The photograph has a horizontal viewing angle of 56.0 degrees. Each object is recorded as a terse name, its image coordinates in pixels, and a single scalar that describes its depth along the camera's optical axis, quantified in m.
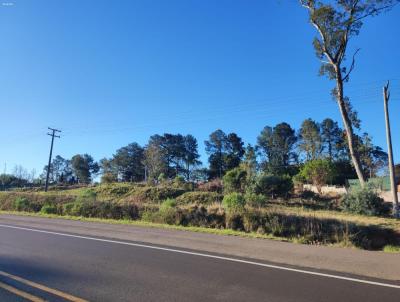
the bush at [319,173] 53.41
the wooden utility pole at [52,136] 51.43
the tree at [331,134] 88.59
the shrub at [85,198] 23.95
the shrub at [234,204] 16.38
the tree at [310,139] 80.12
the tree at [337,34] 26.56
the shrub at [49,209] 24.12
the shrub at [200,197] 33.25
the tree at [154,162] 78.38
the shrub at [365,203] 21.47
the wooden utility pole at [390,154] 22.84
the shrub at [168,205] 18.53
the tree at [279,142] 92.62
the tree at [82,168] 118.12
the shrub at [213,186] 46.19
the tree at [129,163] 109.25
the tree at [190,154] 104.81
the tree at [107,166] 110.38
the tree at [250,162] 48.09
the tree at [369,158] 57.68
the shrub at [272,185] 37.28
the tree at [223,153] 92.56
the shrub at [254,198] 22.77
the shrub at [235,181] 42.02
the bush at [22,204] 27.32
